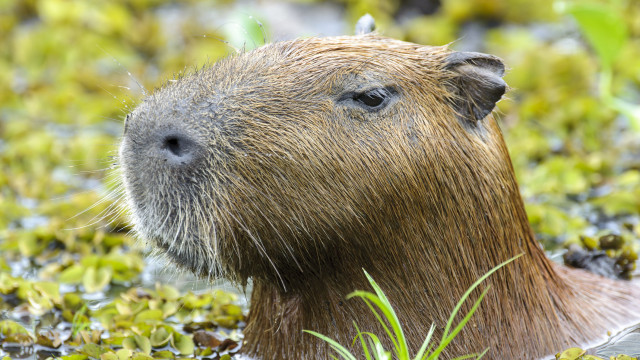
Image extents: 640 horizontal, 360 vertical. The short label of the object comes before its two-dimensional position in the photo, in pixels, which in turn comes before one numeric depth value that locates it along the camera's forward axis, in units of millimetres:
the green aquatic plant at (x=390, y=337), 6676
